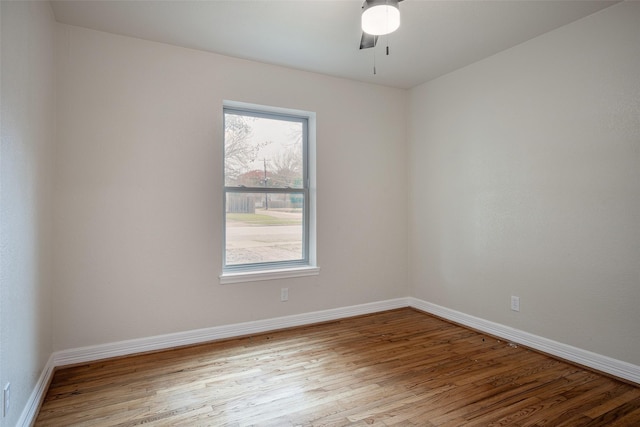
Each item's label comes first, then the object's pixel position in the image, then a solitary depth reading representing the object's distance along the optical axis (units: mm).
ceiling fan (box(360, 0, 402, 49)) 1950
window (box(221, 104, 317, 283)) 3402
